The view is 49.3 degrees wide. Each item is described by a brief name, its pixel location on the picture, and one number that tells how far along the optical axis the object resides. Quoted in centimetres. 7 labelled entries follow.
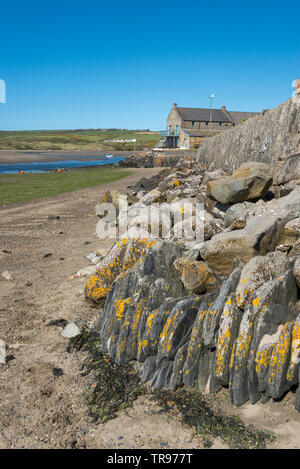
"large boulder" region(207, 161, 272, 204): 966
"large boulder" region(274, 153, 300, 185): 928
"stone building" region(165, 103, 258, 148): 6969
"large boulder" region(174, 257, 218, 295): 685
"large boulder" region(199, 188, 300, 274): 714
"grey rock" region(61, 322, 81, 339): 804
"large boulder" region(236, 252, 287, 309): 564
